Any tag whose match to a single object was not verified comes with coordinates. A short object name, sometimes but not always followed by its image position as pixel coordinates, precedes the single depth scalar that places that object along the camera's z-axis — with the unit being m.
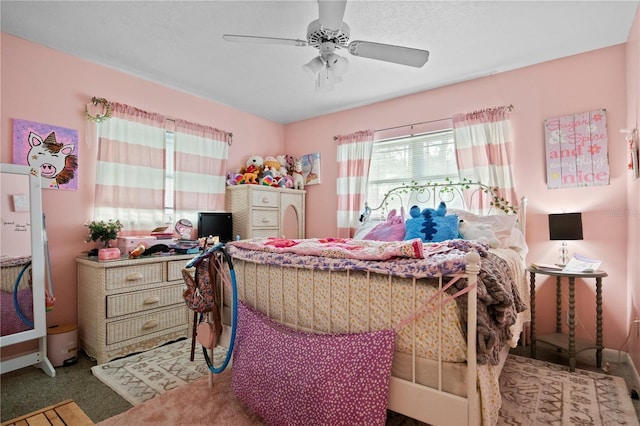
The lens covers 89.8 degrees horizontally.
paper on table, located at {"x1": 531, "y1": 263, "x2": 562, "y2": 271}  2.55
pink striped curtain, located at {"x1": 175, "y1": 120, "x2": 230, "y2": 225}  3.50
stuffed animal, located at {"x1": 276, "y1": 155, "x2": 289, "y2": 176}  4.37
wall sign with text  2.65
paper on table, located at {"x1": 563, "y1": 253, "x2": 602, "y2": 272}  2.42
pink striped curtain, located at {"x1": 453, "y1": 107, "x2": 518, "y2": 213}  3.06
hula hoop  1.78
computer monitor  3.58
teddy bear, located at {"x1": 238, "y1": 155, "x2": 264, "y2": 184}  3.96
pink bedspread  1.33
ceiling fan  1.93
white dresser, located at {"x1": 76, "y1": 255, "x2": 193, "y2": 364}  2.48
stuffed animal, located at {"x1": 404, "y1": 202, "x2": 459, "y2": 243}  2.67
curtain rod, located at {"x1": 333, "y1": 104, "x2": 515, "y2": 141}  3.06
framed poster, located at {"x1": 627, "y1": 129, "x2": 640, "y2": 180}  2.14
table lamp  2.53
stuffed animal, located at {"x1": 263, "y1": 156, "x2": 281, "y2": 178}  4.18
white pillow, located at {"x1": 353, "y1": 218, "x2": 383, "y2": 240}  3.30
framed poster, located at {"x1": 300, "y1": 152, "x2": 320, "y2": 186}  4.49
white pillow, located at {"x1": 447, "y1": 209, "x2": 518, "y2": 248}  2.71
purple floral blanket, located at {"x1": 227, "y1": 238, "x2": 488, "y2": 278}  1.21
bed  1.14
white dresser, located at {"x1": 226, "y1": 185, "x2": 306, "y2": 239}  3.82
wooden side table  2.35
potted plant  2.70
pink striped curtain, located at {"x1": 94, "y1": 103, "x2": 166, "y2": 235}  2.93
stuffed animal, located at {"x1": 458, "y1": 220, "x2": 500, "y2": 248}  2.49
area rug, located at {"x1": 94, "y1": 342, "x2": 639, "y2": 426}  1.73
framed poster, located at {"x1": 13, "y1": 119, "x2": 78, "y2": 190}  2.50
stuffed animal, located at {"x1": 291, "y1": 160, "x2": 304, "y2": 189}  4.48
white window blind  3.48
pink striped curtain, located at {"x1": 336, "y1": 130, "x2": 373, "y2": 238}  3.97
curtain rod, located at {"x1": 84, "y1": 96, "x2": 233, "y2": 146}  2.85
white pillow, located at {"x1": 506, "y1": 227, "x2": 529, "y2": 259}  2.75
